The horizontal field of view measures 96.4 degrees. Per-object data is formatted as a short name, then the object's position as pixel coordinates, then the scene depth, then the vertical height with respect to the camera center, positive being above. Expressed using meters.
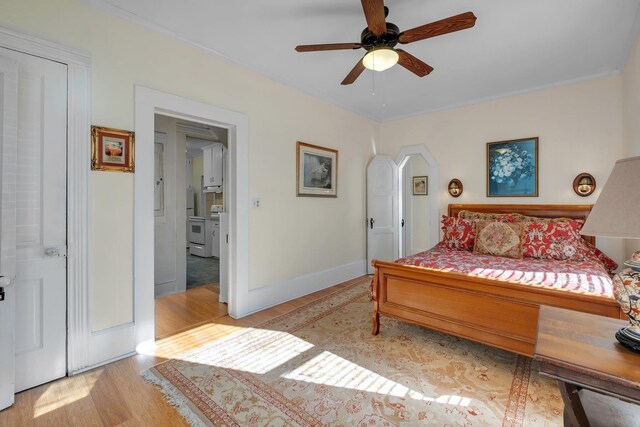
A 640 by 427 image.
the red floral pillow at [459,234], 3.52 -0.25
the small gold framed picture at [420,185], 5.69 +0.58
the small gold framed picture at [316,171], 3.81 +0.61
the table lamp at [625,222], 0.97 -0.03
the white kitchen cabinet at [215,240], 6.46 -0.60
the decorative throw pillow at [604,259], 3.14 -0.50
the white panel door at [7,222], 1.71 -0.05
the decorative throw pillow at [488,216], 3.61 -0.03
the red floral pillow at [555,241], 3.04 -0.29
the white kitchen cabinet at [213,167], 6.30 +1.06
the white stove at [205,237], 6.52 -0.54
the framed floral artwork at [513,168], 3.80 +0.64
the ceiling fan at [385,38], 1.79 +1.25
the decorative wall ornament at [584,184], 3.42 +0.36
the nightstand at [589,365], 0.98 -0.54
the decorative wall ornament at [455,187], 4.37 +0.41
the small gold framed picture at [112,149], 2.16 +0.50
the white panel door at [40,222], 1.88 -0.06
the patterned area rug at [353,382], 1.68 -1.17
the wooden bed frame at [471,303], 1.93 -0.70
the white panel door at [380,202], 4.96 +0.21
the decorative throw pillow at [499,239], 3.12 -0.28
